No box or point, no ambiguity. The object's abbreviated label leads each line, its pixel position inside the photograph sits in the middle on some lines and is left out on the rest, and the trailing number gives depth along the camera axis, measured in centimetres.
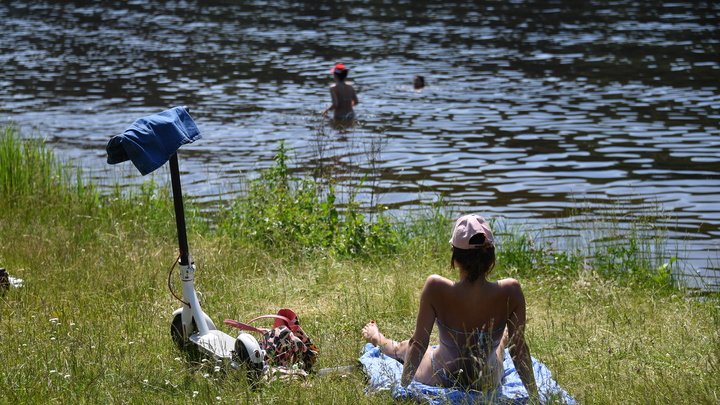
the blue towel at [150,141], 891
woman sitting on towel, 884
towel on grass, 859
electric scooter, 904
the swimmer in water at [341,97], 3142
